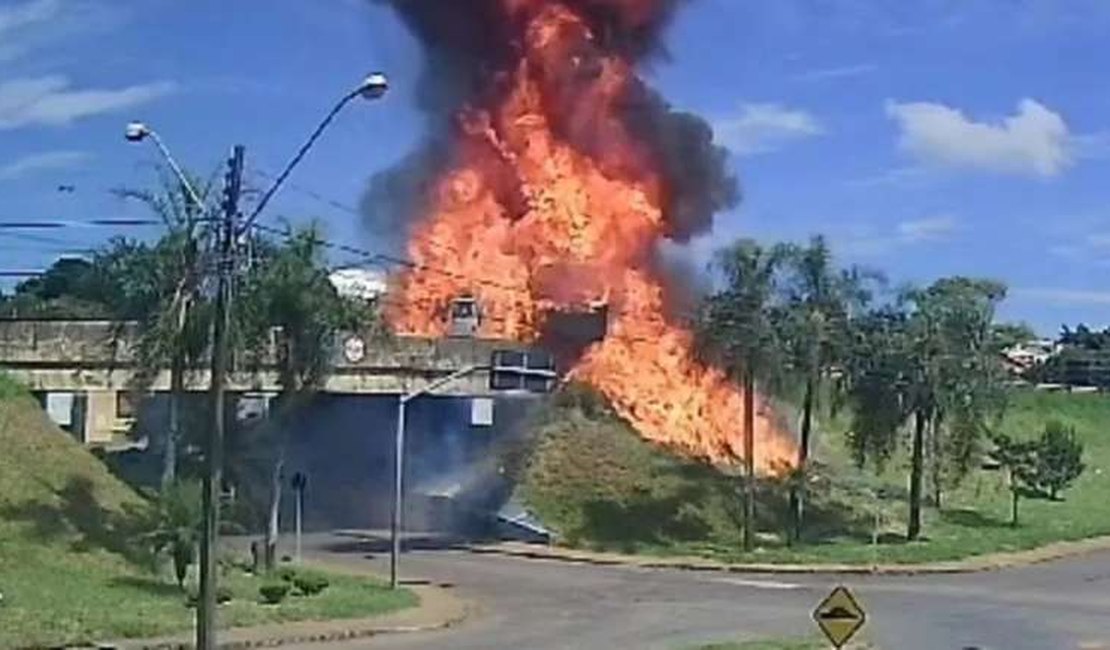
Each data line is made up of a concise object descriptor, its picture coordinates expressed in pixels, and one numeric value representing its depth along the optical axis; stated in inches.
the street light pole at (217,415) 1138.0
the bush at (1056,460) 3474.4
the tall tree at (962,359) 2765.7
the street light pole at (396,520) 1980.8
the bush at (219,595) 1710.1
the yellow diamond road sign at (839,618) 881.5
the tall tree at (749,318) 2586.1
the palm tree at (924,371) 2748.5
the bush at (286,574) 1895.9
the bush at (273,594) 1777.8
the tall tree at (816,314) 2623.0
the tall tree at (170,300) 1995.6
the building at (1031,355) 3024.1
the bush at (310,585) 1863.9
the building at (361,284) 2613.2
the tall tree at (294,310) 2170.3
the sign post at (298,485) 2081.7
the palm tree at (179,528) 1791.3
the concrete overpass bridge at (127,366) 2436.0
